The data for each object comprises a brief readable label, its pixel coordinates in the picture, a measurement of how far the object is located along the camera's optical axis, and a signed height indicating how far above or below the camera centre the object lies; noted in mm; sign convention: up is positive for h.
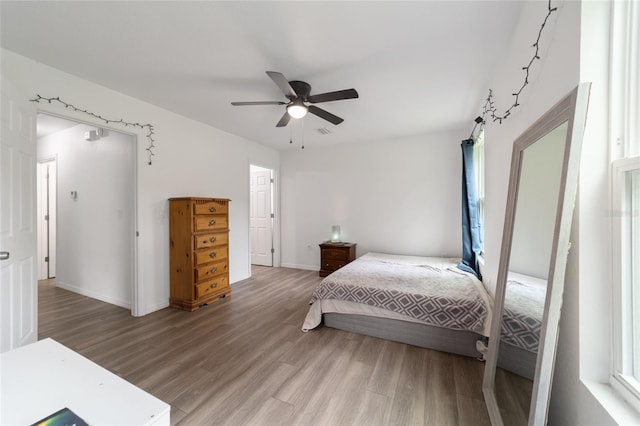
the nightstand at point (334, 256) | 4285 -801
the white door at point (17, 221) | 1714 -70
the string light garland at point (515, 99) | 1245 +940
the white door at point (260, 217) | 5289 -113
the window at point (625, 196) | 792 +54
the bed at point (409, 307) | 2041 -891
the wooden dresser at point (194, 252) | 3039 -534
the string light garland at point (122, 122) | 2170 +1014
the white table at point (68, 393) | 627 -539
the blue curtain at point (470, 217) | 3098 -71
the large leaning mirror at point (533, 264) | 896 -256
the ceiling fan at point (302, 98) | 2014 +1043
